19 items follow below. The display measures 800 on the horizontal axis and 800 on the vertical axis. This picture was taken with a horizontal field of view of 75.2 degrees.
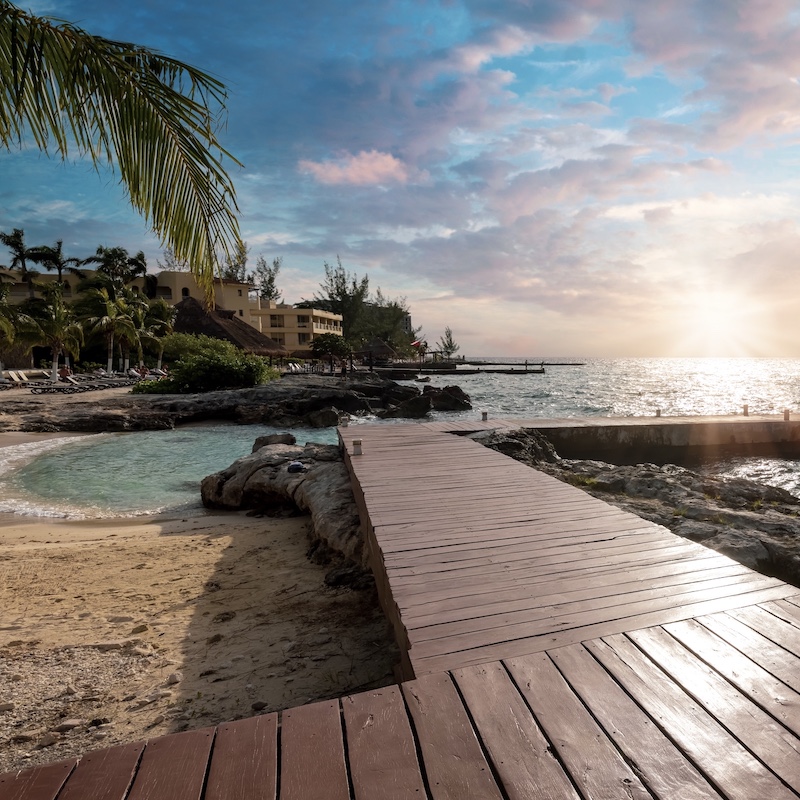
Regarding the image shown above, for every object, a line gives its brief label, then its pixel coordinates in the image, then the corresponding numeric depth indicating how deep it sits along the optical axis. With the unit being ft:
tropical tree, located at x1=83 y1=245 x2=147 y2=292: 162.09
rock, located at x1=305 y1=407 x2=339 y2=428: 70.69
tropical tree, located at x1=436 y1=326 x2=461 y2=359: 359.66
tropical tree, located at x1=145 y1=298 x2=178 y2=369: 129.82
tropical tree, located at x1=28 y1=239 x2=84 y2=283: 159.12
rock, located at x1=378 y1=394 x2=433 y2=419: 83.66
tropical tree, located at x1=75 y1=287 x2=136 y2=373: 111.14
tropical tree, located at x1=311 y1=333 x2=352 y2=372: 157.69
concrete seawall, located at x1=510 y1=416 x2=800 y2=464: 38.52
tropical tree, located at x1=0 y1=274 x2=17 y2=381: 82.22
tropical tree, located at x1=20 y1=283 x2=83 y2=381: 93.91
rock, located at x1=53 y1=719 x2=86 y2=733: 9.27
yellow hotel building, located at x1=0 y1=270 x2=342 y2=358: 168.36
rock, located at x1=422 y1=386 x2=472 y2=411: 92.84
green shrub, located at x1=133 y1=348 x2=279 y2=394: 86.22
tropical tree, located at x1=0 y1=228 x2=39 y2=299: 155.84
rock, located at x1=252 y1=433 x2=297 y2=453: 35.99
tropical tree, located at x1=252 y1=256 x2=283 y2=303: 254.27
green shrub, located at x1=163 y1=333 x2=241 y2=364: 119.34
